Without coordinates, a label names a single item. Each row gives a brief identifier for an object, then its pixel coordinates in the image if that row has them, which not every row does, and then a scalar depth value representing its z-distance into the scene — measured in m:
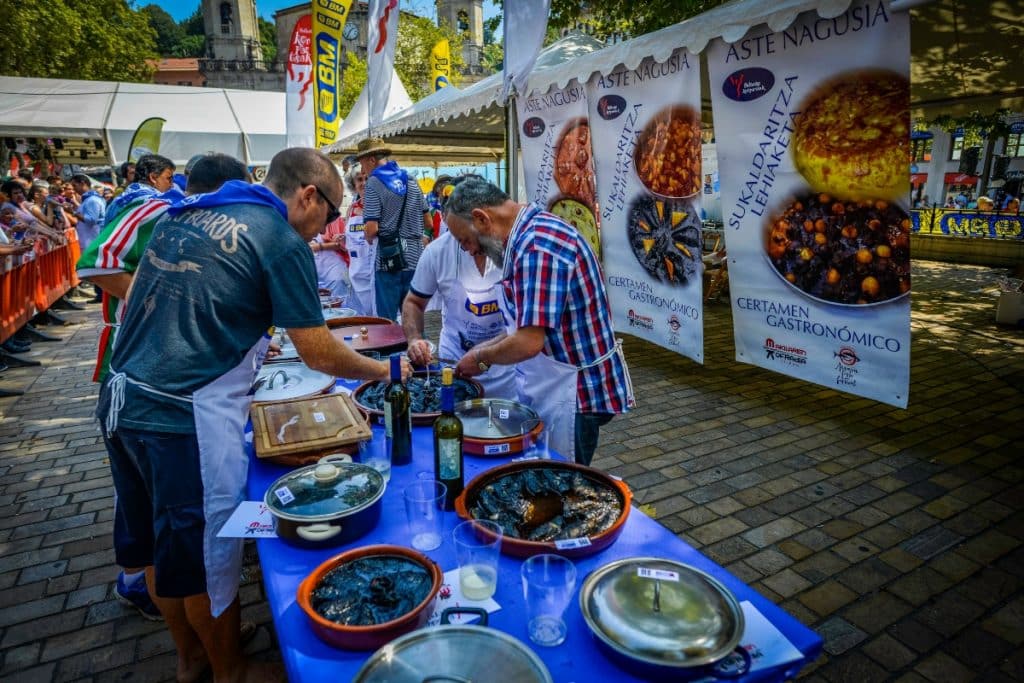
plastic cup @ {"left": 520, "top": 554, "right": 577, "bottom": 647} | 1.27
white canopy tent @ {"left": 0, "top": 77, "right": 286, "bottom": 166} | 15.84
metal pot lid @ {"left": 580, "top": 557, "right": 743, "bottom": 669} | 1.11
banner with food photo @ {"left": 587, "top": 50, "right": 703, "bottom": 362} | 4.17
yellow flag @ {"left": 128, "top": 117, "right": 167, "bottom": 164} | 9.77
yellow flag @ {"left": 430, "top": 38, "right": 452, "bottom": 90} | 14.54
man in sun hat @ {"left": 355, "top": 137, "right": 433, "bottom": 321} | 5.52
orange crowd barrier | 6.48
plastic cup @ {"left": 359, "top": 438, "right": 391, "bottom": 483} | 1.91
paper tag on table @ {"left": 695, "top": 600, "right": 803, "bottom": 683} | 1.12
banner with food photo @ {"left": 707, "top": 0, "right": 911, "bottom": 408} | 2.96
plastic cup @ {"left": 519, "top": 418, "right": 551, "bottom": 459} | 2.04
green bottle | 1.73
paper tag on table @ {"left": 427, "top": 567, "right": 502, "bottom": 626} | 1.26
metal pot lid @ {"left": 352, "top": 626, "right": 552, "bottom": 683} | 1.08
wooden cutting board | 1.95
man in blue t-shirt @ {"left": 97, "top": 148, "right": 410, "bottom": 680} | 1.68
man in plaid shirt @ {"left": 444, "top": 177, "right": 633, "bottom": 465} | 2.14
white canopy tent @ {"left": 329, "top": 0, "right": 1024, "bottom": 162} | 3.36
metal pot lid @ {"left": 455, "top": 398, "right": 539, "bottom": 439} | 2.10
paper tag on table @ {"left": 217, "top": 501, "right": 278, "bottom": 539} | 1.57
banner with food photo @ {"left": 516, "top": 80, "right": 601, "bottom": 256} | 5.11
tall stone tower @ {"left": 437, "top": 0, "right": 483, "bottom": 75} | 58.22
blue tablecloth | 1.14
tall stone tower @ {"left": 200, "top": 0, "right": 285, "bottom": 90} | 62.03
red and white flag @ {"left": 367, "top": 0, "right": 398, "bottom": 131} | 7.59
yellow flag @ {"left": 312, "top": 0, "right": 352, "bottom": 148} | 9.16
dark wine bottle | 1.95
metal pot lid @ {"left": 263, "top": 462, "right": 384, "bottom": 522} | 1.53
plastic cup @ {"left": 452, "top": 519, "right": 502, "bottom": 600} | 1.33
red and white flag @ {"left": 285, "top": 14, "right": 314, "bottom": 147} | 10.71
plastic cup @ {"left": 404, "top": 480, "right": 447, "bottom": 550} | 1.56
